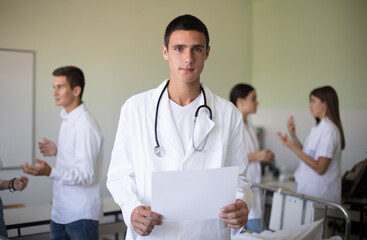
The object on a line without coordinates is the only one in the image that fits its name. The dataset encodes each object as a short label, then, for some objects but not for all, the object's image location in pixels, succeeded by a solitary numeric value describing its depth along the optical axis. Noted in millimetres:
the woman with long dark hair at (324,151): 2947
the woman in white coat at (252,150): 2932
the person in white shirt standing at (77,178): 2369
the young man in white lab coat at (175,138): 1522
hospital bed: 2366
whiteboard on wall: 2734
